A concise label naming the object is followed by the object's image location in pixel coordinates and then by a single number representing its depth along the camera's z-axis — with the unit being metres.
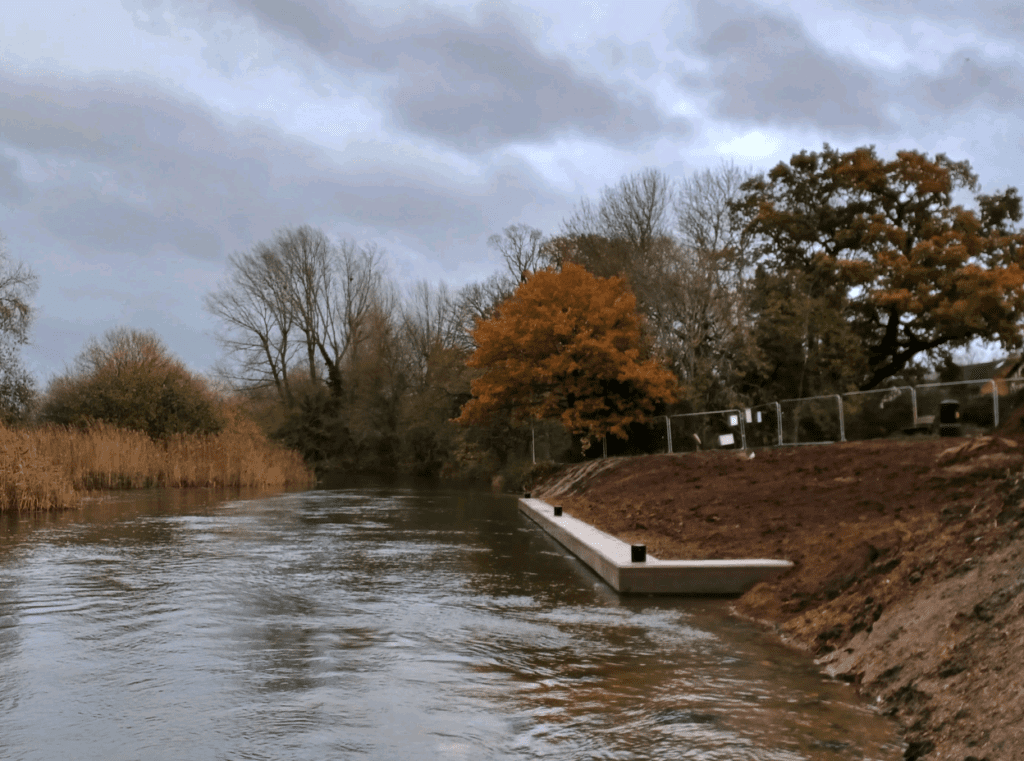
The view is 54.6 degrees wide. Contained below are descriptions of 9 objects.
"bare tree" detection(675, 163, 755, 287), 36.88
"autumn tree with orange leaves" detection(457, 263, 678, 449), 32.37
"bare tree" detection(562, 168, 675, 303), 43.25
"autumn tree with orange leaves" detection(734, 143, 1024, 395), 32.59
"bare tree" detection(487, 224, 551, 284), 55.12
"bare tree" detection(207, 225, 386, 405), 59.50
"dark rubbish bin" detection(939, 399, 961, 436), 18.17
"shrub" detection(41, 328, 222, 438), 33.88
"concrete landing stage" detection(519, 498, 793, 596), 10.65
